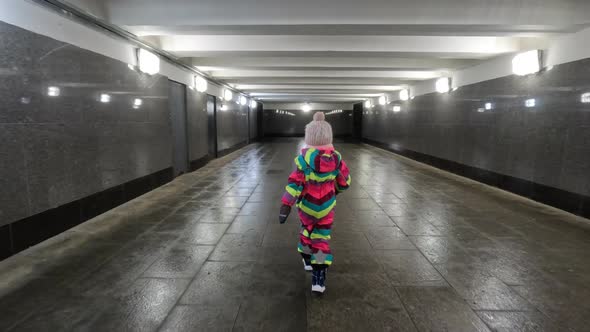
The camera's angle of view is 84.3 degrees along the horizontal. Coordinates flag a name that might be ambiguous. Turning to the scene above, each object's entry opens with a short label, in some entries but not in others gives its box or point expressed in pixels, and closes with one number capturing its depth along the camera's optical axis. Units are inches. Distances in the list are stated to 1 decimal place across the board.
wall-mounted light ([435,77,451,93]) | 388.8
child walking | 111.9
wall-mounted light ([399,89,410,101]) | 530.0
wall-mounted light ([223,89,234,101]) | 549.1
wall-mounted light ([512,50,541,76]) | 245.4
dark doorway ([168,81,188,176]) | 354.4
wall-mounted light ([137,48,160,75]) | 255.1
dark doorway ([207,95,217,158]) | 467.2
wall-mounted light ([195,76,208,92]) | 396.5
